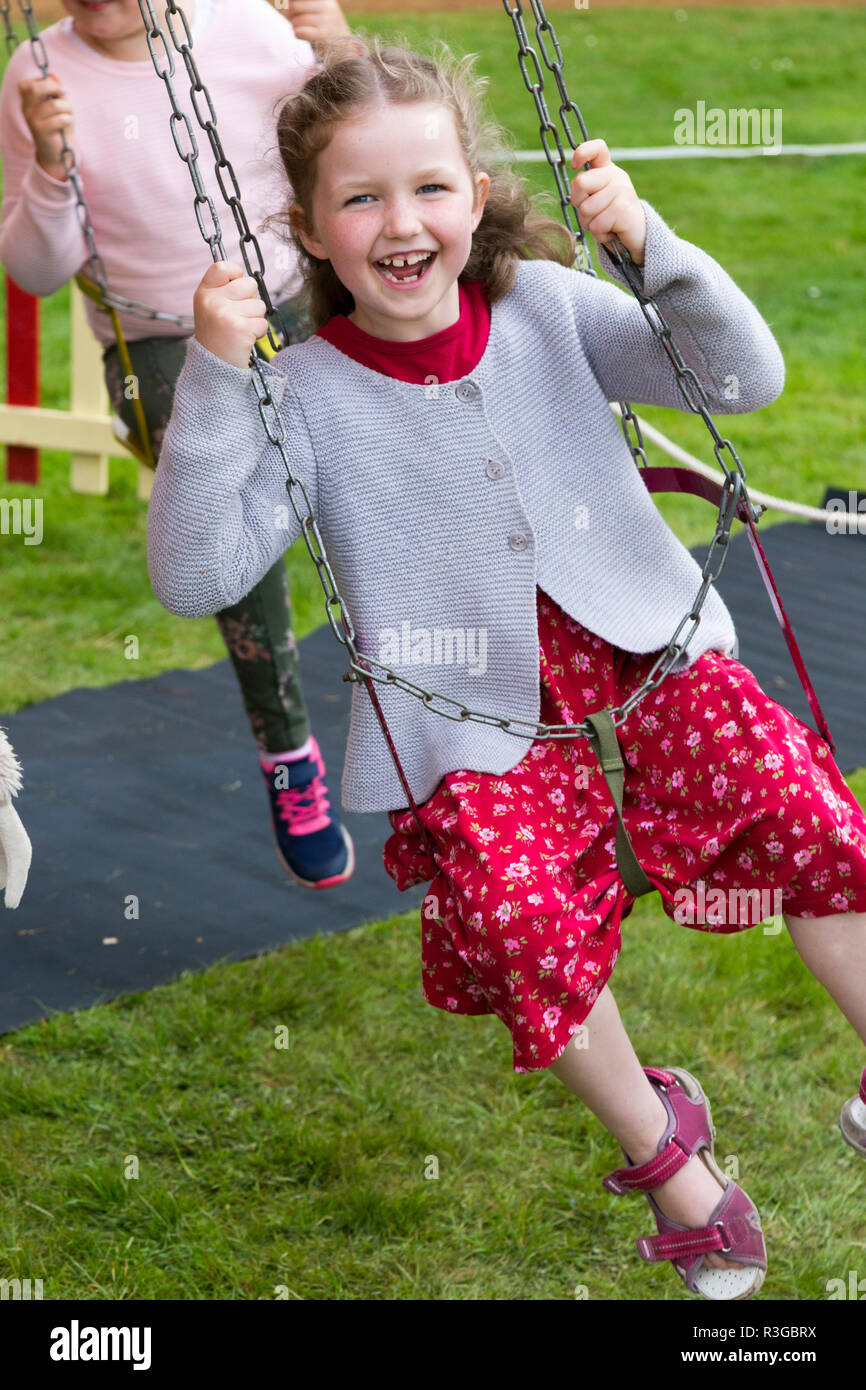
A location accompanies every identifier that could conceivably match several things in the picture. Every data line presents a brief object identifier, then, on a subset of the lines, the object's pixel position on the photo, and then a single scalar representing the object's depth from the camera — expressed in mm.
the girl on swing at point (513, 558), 2025
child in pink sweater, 3047
